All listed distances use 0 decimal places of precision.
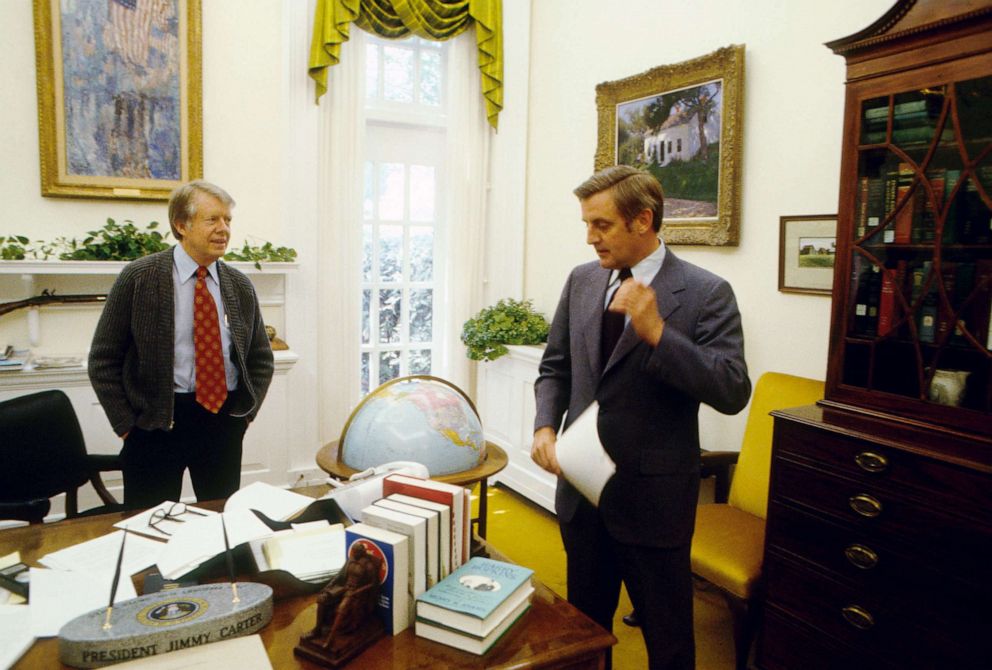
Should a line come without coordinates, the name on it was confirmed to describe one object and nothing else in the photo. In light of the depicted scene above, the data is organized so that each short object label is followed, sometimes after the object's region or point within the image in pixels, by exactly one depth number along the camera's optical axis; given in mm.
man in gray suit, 1917
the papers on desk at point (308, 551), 1680
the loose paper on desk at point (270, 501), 2084
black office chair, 2754
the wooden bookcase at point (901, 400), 2098
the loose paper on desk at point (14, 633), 1354
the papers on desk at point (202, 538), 1730
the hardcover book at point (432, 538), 1500
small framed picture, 3098
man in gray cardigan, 2656
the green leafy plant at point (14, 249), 3953
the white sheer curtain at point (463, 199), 5312
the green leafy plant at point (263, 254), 4543
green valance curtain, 4672
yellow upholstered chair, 2692
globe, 2670
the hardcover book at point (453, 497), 1587
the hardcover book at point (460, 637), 1415
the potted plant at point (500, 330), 4922
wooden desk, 1377
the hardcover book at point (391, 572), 1430
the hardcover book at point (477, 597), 1425
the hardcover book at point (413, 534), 1459
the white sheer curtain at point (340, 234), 4930
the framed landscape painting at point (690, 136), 3537
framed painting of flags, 4188
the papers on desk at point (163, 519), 1959
